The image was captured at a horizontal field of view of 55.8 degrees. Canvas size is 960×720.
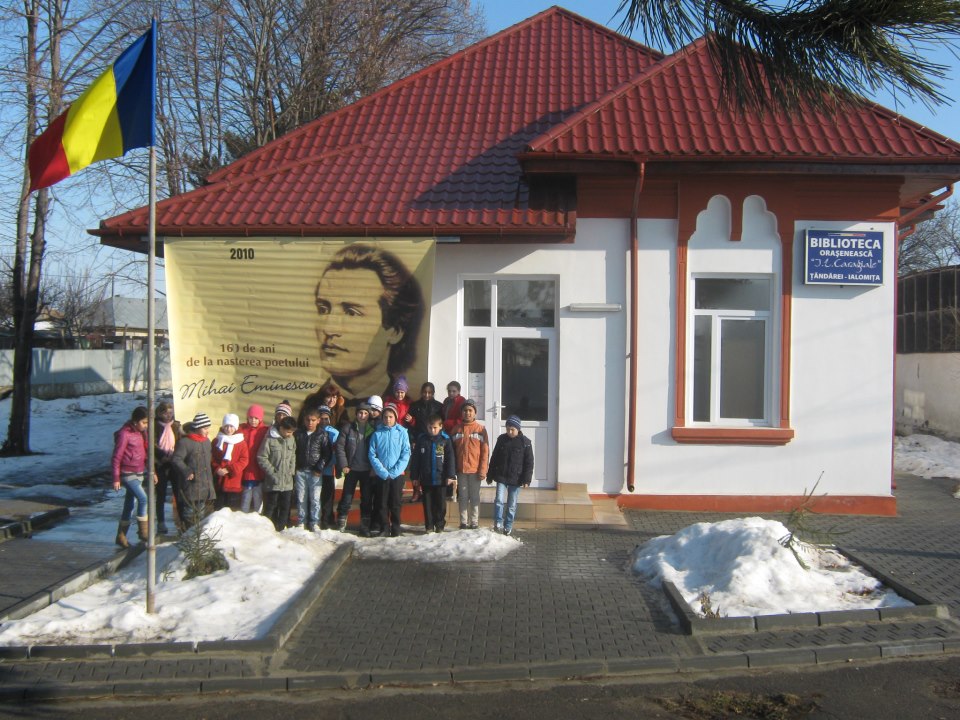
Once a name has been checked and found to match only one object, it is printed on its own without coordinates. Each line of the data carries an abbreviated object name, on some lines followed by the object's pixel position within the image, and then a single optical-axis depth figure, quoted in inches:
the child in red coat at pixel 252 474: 397.4
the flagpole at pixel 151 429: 264.4
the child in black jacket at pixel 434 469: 401.4
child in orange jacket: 402.9
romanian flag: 271.0
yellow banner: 448.1
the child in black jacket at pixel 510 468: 397.4
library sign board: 450.6
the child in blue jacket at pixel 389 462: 396.2
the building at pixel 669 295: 449.7
